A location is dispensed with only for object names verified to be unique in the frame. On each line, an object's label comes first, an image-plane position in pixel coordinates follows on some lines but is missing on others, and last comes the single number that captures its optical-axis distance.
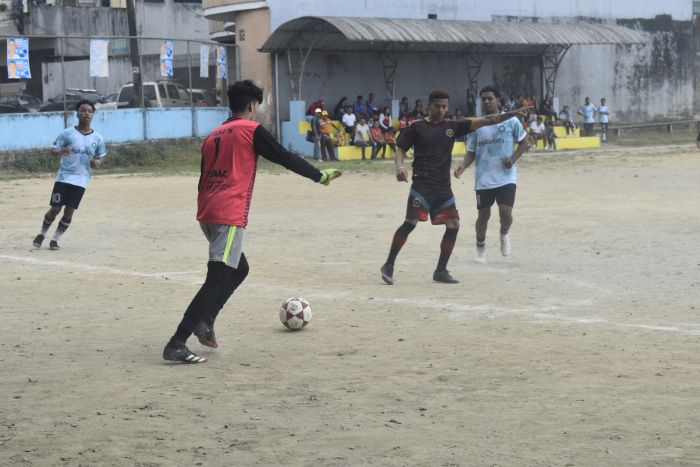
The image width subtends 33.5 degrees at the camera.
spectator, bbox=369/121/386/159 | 33.34
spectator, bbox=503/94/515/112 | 39.22
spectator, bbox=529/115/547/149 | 37.16
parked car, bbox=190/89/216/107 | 33.03
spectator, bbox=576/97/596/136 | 41.16
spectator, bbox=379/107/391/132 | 33.97
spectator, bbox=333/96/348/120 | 34.09
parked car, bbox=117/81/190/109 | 32.94
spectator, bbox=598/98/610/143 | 41.38
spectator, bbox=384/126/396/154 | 33.69
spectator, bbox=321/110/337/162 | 32.47
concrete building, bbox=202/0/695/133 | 34.75
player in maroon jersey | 11.20
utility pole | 30.34
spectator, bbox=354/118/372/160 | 33.06
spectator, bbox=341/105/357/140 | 33.53
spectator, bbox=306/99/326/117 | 33.28
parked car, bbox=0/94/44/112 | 28.94
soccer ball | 8.64
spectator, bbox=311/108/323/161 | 32.28
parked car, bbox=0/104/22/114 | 28.70
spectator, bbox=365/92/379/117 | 34.59
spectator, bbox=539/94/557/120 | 39.62
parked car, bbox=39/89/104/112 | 29.42
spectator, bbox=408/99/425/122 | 35.16
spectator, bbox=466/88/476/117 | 39.31
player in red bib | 7.52
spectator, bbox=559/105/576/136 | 39.97
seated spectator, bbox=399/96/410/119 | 35.97
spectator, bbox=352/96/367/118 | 34.41
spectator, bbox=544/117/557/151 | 37.56
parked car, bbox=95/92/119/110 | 31.70
